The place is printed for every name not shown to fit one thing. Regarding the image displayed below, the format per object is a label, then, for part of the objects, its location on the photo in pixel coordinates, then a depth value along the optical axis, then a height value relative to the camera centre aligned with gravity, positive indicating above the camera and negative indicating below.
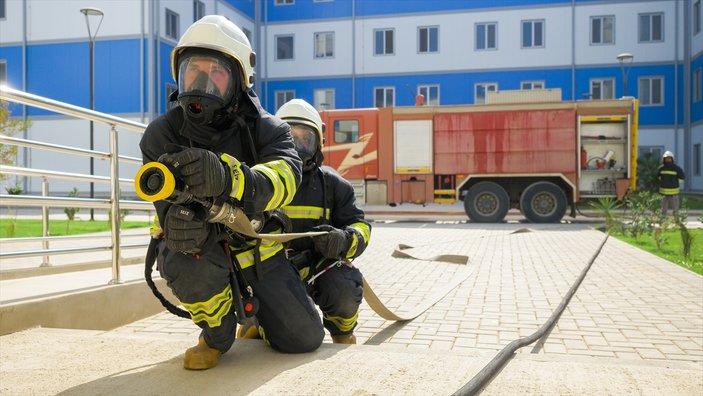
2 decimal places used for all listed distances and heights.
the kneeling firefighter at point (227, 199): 2.64 +0.00
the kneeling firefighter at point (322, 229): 3.60 -0.20
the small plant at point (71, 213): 14.27 -0.39
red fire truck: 16.23 +1.10
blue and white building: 26.53 +6.61
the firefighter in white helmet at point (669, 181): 16.38 +0.34
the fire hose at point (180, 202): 2.19 -0.05
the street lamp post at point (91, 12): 16.58 +4.87
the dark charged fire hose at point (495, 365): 2.43 -0.74
